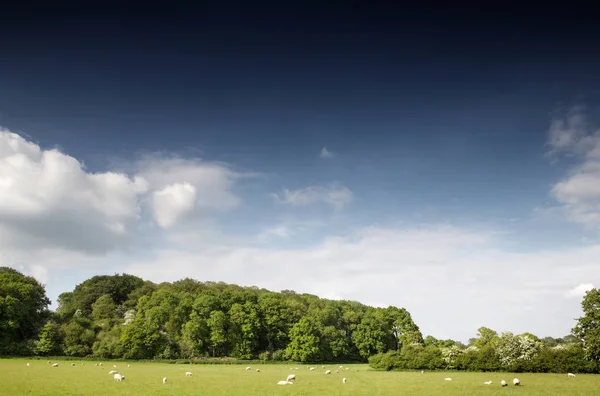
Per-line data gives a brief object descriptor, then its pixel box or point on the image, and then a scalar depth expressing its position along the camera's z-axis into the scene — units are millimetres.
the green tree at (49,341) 79188
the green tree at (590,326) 54553
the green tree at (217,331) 89406
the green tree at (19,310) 80819
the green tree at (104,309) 104688
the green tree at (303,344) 90875
